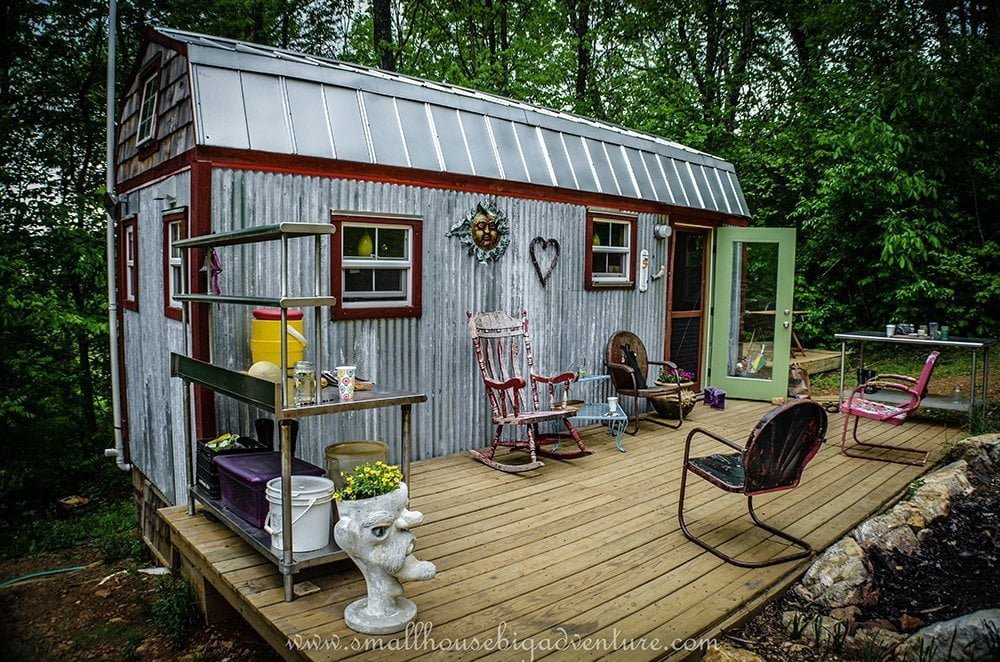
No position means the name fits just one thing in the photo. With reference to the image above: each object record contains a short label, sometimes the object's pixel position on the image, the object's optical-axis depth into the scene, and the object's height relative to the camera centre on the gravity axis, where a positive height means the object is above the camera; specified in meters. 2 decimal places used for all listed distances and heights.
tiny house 4.19 +0.57
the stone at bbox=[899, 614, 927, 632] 2.96 -1.58
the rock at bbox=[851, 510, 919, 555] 3.71 -1.46
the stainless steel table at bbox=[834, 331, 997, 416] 6.05 -0.49
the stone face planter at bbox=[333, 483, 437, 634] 2.67 -1.15
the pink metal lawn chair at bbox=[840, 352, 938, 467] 5.36 -1.02
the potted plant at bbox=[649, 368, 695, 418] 6.89 -1.20
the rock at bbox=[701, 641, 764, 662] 2.60 -1.53
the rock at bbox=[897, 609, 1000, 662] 2.51 -1.43
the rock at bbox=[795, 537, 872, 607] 3.15 -1.49
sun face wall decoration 5.41 +0.52
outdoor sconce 7.23 +0.70
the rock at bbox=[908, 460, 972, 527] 4.13 -1.38
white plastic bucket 3.05 -1.13
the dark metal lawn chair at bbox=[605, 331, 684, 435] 6.38 -0.84
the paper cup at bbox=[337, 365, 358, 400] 3.19 -0.48
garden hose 5.59 -2.66
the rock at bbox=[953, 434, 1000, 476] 4.83 -1.26
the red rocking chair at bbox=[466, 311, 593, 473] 5.10 -0.79
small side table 5.61 -1.13
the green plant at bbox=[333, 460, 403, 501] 2.76 -0.87
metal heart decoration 5.97 +0.37
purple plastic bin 3.30 -1.04
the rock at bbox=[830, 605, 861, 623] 3.02 -1.57
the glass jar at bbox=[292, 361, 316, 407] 3.05 -0.48
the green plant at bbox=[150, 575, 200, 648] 3.89 -2.08
